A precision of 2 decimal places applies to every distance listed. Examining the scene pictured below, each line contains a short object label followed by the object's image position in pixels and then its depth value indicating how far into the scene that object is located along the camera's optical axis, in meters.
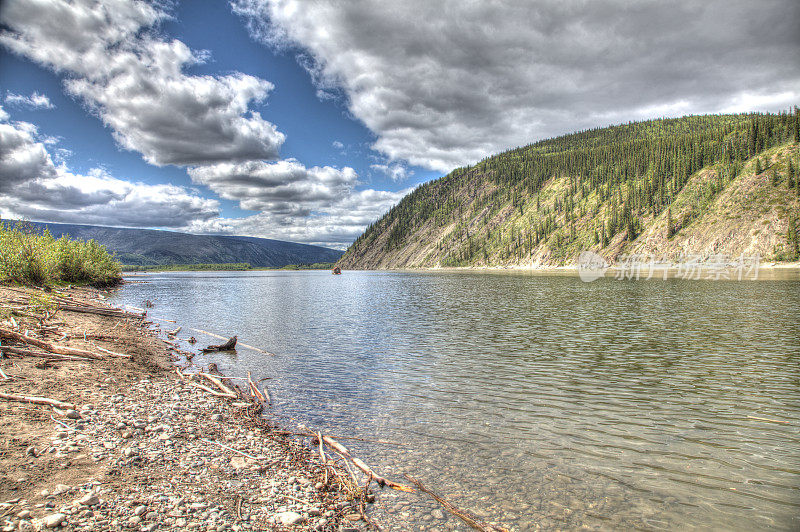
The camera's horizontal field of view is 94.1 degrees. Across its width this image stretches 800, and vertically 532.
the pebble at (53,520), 5.45
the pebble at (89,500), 6.24
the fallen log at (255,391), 14.65
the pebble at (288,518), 6.75
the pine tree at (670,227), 145.38
